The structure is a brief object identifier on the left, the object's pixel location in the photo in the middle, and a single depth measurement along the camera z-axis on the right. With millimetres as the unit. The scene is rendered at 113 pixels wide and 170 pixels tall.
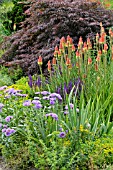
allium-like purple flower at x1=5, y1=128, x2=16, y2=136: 4281
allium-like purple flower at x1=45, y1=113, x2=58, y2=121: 4379
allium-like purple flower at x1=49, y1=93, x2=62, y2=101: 4734
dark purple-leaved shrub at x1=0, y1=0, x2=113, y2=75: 7609
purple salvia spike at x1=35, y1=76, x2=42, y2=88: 6030
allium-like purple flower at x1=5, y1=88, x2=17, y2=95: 4947
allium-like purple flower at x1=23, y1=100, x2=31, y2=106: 4510
